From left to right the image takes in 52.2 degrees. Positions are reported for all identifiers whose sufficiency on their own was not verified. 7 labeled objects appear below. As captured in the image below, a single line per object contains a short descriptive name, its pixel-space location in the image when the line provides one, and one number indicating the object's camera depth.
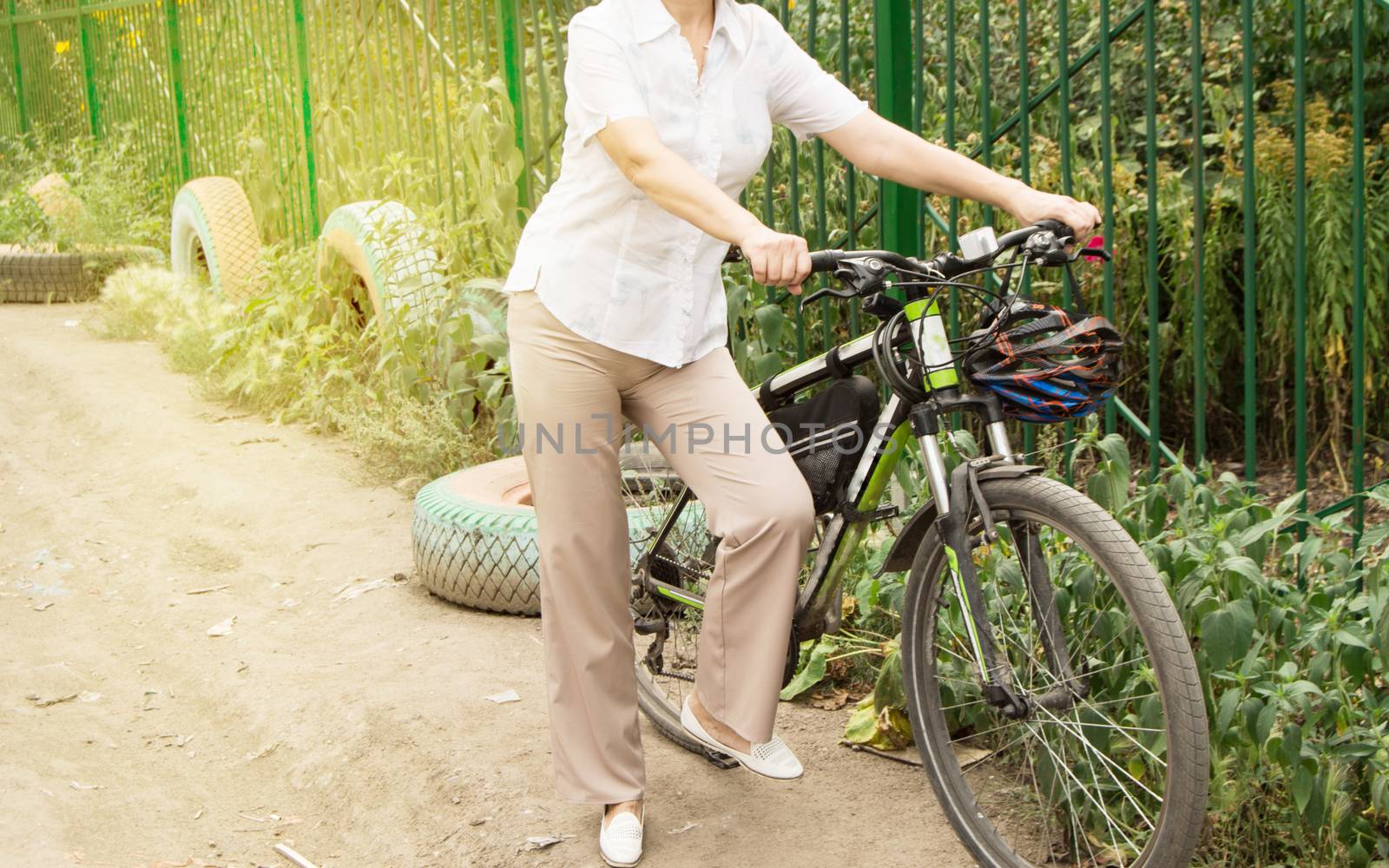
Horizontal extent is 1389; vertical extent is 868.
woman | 2.69
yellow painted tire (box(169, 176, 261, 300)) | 8.35
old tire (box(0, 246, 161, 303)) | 10.14
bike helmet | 2.45
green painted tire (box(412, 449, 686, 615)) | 4.40
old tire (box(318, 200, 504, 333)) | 6.13
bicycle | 2.46
